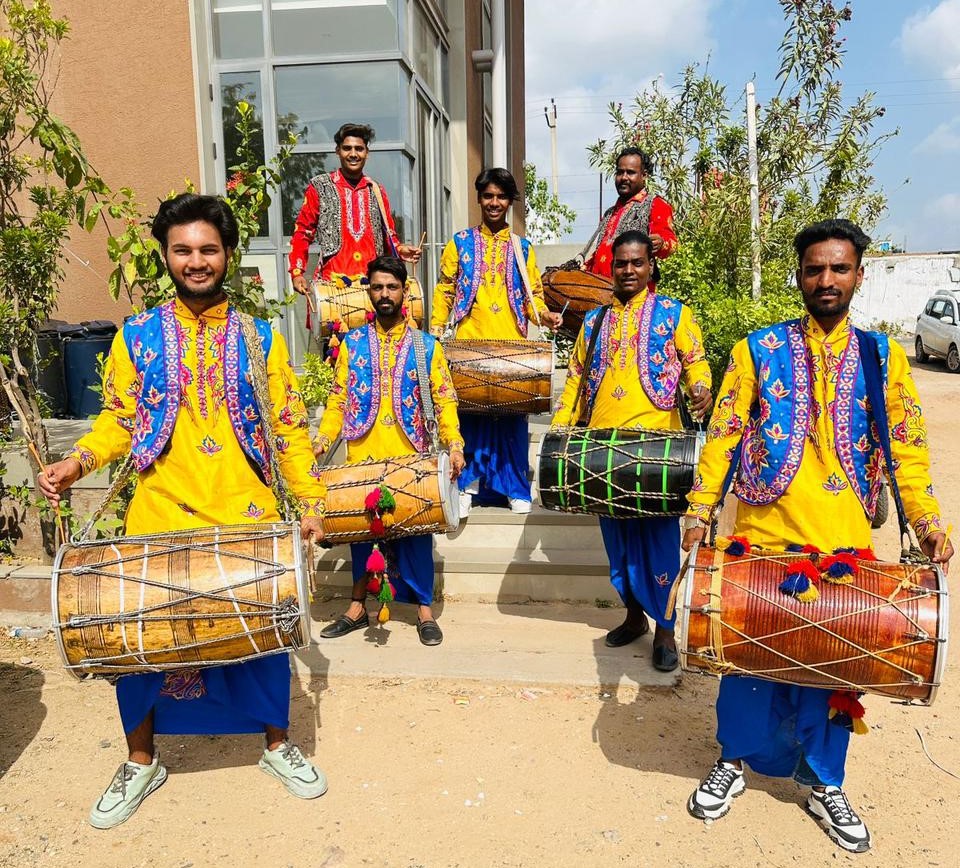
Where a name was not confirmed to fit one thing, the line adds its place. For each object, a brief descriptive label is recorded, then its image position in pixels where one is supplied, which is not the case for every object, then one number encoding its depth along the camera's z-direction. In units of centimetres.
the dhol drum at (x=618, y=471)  337
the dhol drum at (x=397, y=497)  378
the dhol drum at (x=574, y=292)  528
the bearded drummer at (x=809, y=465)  252
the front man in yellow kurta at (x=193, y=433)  264
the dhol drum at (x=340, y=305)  490
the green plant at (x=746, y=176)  770
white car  1659
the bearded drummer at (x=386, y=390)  414
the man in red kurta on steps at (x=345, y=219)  513
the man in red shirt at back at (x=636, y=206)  520
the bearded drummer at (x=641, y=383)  385
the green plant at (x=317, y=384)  584
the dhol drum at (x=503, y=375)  470
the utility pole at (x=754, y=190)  739
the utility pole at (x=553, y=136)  3920
